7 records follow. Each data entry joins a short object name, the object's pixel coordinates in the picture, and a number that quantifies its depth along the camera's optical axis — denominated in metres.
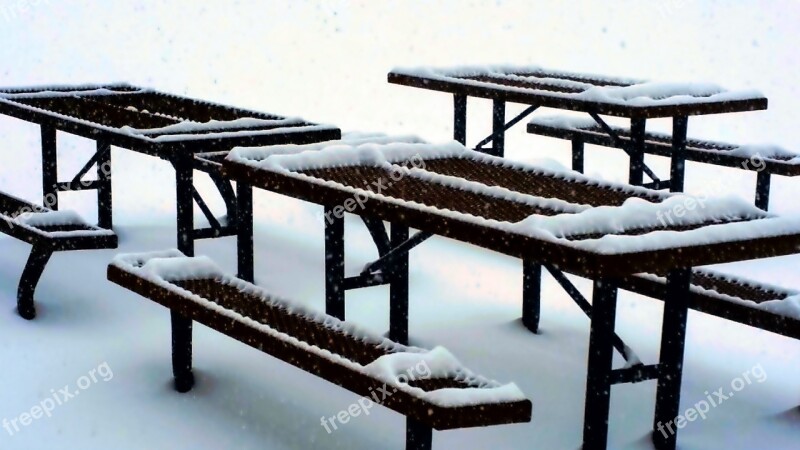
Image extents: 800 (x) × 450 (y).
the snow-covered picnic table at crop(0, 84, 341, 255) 6.03
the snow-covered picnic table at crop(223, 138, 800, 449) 4.03
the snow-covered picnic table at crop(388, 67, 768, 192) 6.65
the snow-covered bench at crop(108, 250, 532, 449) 3.86
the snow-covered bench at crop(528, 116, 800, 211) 7.16
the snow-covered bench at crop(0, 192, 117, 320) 5.65
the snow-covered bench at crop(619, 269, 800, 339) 4.75
